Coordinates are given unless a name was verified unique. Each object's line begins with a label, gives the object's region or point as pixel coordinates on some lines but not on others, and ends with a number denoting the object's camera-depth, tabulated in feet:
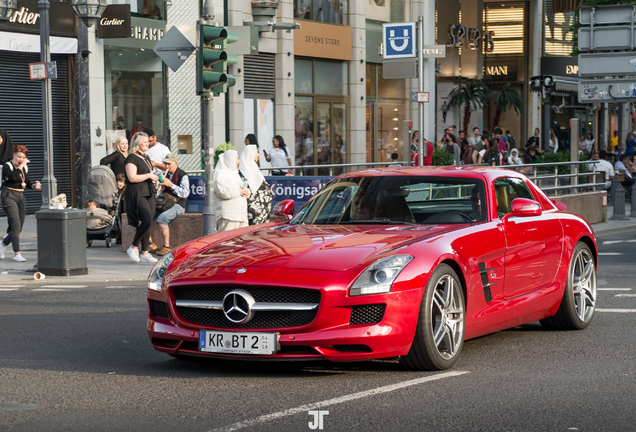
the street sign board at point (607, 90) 92.89
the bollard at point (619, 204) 76.89
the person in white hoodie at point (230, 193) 46.62
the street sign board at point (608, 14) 94.68
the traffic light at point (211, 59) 46.32
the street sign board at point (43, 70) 47.52
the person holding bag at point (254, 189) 47.91
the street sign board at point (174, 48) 47.26
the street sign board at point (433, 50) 65.21
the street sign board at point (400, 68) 63.41
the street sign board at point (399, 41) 64.28
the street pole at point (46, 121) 47.34
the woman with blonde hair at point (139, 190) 48.47
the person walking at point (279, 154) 78.43
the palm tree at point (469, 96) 137.59
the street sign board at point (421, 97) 63.16
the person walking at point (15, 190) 50.70
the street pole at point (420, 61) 63.21
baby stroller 56.44
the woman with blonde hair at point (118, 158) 58.08
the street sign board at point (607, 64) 93.15
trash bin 44.32
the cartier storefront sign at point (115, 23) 78.79
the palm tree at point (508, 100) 148.05
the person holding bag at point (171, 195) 52.19
